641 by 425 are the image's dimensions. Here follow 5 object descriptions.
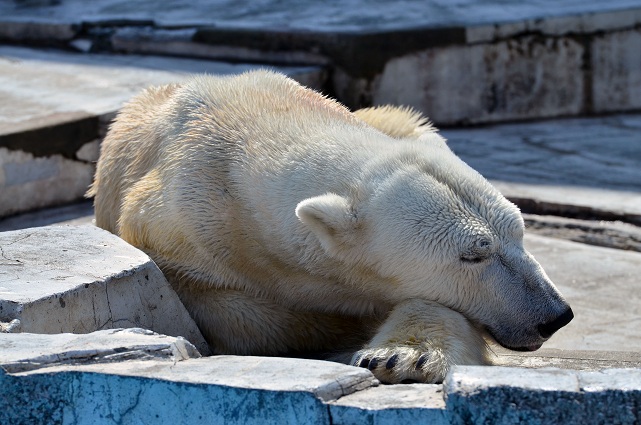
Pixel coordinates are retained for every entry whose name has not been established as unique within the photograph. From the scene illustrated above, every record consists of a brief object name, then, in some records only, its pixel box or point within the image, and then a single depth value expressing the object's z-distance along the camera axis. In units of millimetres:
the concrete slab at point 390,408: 7236
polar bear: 7759
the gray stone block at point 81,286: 7628
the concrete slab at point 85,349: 7392
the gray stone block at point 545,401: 7214
